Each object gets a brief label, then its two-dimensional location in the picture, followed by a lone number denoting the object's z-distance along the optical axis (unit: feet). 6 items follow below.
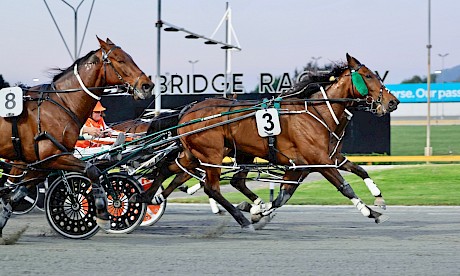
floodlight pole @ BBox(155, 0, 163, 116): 76.48
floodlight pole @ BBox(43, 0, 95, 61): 85.71
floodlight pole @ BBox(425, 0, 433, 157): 98.63
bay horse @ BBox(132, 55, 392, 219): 36.27
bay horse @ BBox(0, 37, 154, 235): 31.73
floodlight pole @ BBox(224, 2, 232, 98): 95.51
